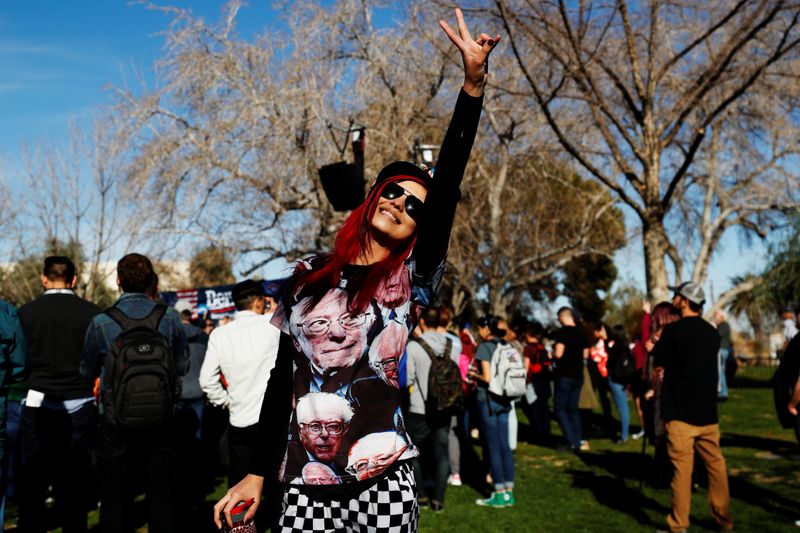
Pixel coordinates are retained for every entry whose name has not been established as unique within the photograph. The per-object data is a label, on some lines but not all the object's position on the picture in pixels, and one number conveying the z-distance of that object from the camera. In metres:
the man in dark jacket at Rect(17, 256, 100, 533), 6.05
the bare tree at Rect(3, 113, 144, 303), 26.49
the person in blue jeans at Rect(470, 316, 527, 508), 8.29
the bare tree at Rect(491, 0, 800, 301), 12.46
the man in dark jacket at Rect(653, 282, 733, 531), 6.64
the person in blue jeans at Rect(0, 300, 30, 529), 4.93
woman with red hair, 2.31
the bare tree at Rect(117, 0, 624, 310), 19.88
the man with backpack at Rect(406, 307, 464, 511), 7.73
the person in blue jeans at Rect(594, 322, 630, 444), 12.49
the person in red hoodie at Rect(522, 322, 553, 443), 13.16
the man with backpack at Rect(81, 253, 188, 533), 4.89
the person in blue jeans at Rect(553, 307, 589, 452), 12.23
